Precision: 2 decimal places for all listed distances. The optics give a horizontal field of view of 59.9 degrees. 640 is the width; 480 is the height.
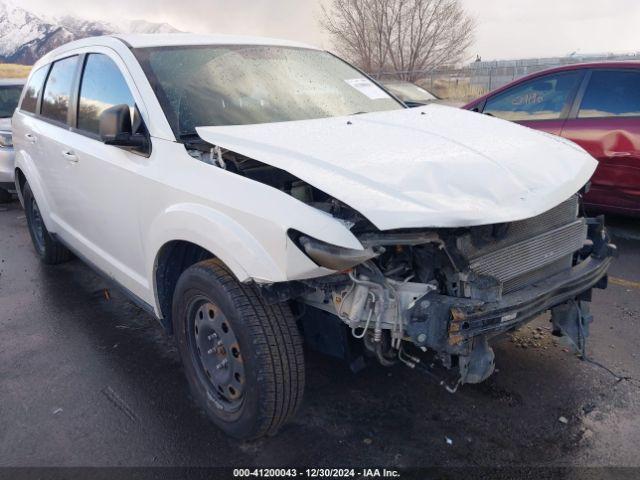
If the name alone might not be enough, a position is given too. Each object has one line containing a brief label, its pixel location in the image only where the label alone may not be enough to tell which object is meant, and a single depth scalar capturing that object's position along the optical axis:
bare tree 26.69
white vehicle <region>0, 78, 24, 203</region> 7.75
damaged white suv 2.29
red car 5.15
